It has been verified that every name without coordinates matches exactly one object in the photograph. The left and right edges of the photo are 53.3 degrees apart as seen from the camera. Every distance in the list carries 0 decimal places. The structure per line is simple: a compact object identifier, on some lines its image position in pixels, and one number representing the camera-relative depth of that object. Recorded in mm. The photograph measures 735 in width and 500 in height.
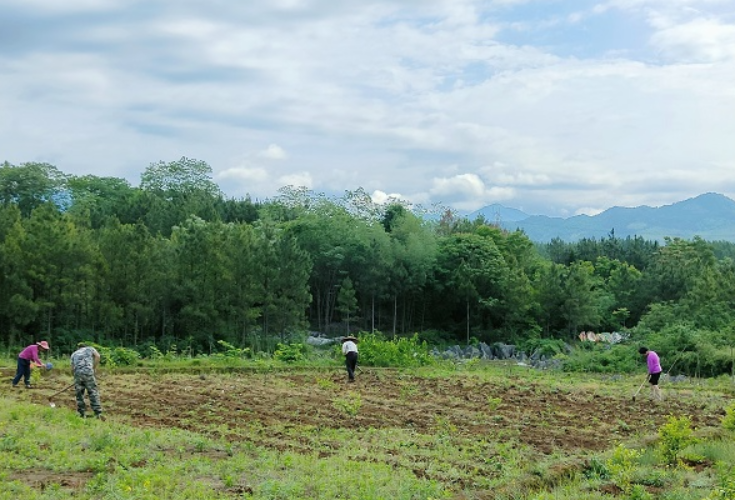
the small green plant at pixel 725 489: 7138
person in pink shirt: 18391
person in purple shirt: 19984
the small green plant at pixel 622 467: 9203
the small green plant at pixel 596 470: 10016
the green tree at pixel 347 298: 45250
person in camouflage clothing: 14062
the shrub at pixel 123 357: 26188
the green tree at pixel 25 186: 54094
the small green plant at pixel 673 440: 10594
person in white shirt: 23156
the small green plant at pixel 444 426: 14080
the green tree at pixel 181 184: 62975
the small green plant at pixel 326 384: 21291
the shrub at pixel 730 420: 12531
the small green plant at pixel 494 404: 17805
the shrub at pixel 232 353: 29097
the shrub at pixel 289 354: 29609
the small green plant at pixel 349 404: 16391
